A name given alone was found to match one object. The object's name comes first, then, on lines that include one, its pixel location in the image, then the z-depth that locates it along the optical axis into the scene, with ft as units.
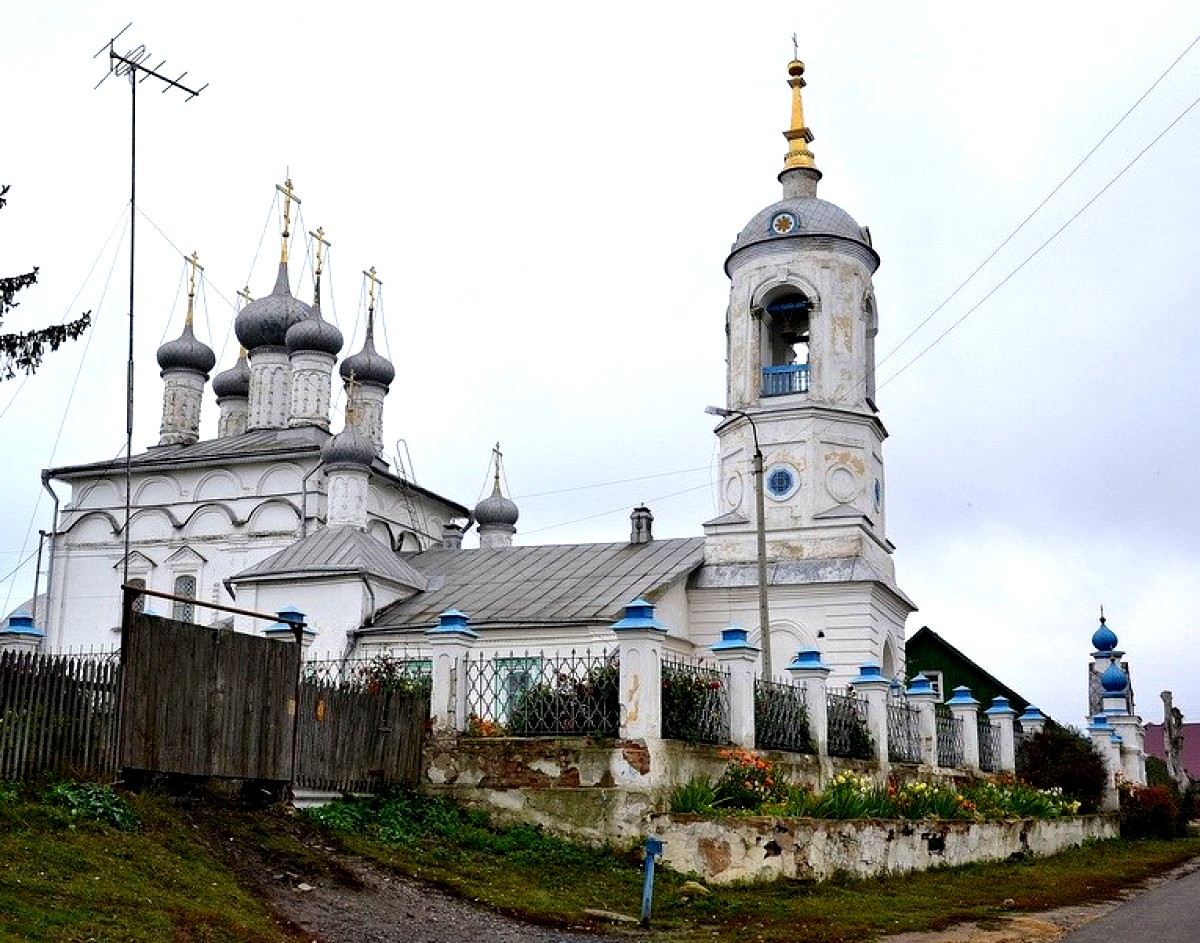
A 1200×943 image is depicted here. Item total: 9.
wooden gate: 37.70
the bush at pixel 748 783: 45.18
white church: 81.71
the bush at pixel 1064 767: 75.97
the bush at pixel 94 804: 33.91
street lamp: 60.95
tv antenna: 50.05
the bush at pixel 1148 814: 78.33
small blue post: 35.22
